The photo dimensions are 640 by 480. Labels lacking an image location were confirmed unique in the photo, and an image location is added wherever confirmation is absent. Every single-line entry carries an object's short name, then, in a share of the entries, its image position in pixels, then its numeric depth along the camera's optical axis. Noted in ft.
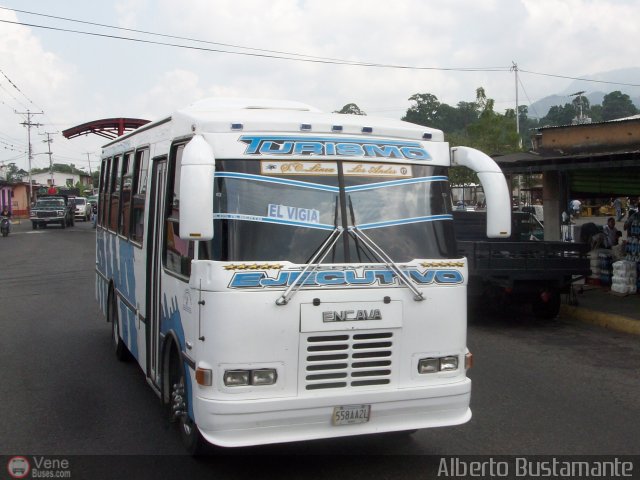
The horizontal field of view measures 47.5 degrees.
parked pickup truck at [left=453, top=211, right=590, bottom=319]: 36.55
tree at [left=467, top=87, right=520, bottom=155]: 138.21
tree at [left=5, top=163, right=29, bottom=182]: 405.47
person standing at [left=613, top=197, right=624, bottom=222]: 124.90
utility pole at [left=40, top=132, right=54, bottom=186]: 299.87
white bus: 15.33
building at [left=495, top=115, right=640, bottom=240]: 43.29
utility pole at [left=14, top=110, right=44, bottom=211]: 256.73
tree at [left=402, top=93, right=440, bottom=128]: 279.69
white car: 197.57
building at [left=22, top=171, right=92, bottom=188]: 390.03
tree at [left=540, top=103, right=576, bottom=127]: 311.47
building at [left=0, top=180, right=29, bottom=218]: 218.18
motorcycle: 126.52
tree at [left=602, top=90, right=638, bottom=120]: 339.07
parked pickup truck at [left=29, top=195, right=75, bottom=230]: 154.40
